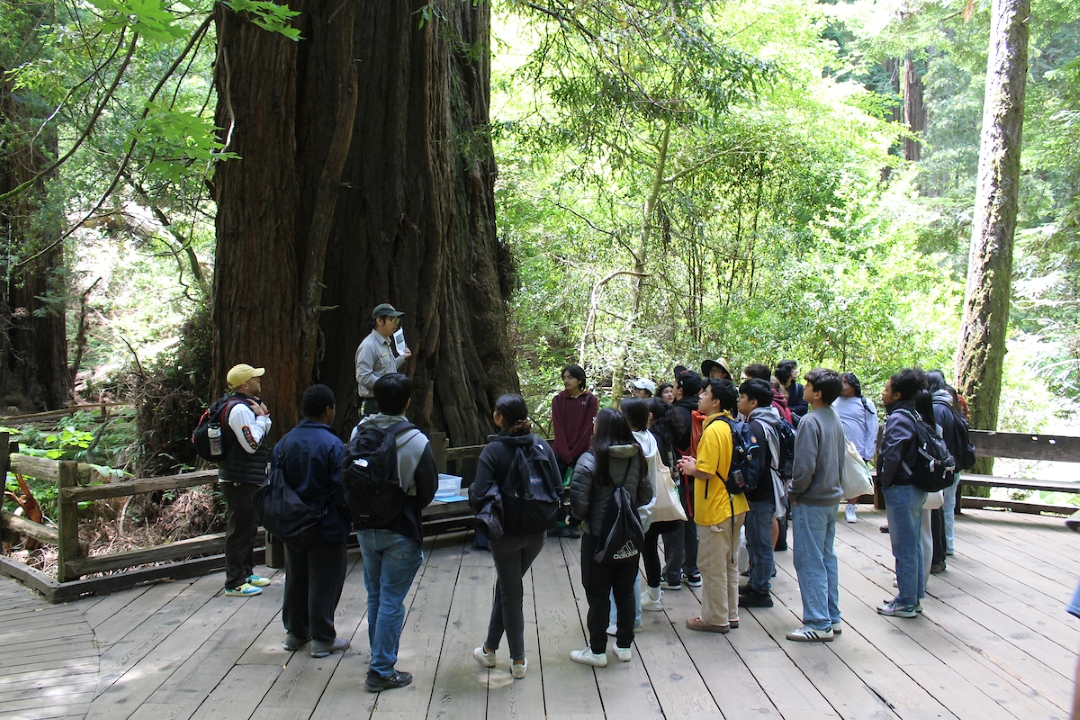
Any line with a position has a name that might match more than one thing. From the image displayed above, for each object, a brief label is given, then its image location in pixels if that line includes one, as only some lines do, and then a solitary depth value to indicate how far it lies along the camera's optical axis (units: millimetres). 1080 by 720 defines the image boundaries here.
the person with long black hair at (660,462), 5066
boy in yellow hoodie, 4688
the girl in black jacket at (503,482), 3916
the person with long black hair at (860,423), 7191
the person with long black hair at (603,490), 4137
